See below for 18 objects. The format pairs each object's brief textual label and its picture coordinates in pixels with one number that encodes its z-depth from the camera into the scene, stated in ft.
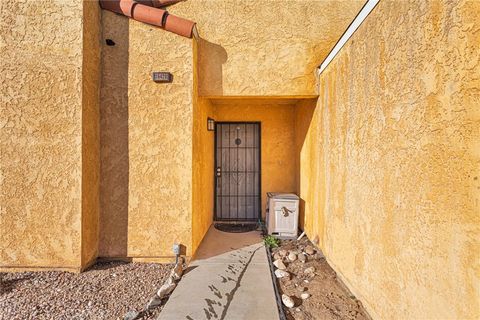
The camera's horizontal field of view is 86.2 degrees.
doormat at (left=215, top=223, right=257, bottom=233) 22.85
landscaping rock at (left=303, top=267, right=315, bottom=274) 15.08
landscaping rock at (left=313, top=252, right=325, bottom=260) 16.96
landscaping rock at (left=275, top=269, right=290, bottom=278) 14.78
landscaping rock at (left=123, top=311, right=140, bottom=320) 11.07
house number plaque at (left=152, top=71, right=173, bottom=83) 15.99
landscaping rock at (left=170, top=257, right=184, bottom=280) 14.24
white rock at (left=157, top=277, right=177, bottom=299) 12.58
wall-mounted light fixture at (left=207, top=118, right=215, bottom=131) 21.86
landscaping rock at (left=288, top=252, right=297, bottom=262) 16.80
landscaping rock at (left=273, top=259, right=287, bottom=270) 15.67
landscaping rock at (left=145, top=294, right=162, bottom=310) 11.83
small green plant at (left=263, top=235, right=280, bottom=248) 19.03
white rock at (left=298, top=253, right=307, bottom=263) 16.64
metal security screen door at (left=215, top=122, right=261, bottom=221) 25.50
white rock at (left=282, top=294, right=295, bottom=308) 12.07
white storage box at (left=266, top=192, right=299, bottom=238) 20.71
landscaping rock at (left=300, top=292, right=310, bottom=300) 12.76
